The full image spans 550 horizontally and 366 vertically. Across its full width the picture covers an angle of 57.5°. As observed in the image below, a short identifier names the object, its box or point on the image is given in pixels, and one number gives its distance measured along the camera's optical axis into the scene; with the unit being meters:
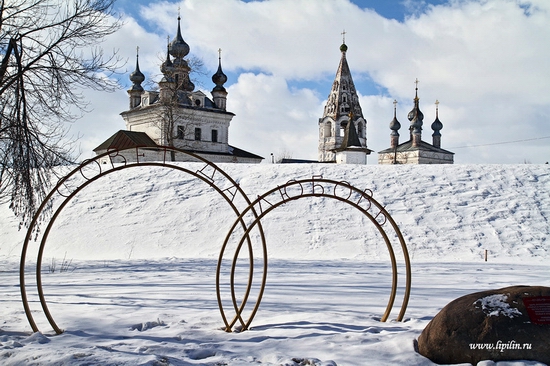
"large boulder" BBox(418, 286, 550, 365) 4.81
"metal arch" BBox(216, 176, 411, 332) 6.54
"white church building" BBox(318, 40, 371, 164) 66.94
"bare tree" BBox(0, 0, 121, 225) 9.84
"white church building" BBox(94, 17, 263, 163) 40.25
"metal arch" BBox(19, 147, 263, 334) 6.18
